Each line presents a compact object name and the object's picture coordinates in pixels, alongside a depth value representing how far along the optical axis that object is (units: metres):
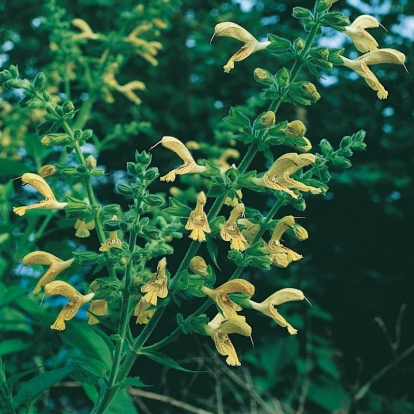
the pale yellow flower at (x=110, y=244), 0.47
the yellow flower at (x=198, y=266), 0.49
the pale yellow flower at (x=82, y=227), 0.52
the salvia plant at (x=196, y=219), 0.48
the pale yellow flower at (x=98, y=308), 0.52
